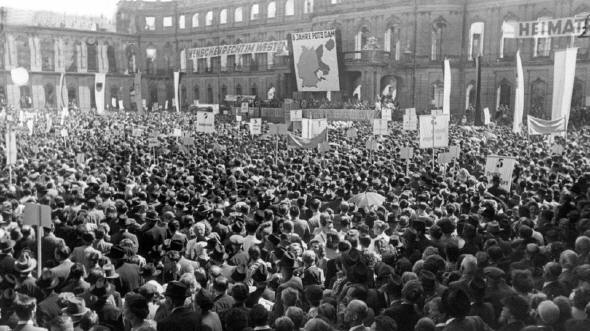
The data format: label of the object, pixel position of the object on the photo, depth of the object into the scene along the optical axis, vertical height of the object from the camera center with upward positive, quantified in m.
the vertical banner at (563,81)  20.81 +0.88
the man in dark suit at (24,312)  5.63 -2.03
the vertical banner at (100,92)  33.03 +0.61
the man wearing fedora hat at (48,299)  6.46 -2.24
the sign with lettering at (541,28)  31.27 +4.32
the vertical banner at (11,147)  15.96 -1.24
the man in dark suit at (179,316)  5.63 -2.08
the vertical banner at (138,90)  37.68 +0.82
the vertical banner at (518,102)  23.16 +0.13
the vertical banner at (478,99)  27.52 +0.30
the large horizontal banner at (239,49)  49.28 +4.70
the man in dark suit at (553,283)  6.61 -2.02
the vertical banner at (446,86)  28.92 +0.92
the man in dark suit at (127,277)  7.52 -2.25
